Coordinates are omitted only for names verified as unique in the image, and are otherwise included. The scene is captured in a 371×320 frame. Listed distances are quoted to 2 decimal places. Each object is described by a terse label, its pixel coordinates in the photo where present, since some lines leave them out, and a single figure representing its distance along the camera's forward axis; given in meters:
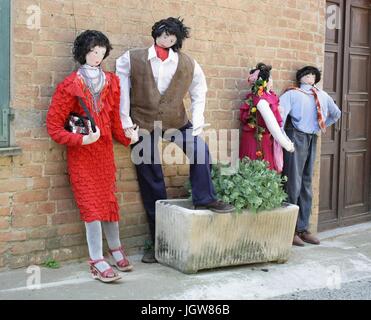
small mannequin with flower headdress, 5.45
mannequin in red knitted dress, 4.46
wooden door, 6.81
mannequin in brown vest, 4.85
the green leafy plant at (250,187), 4.91
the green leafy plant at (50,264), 4.77
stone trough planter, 4.76
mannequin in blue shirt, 5.93
